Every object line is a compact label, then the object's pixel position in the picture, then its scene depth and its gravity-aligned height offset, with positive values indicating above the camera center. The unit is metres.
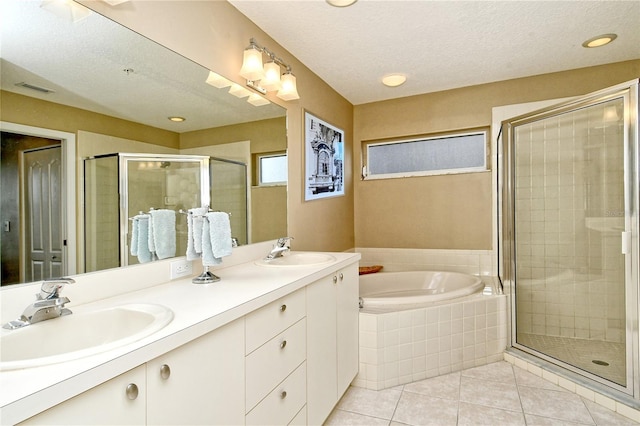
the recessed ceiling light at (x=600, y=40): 2.36 +1.19
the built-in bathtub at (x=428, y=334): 2.25 -0.87
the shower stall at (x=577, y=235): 1.99 -0.20
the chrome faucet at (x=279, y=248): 2.03 -0.23
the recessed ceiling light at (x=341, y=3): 1.90 +1.18
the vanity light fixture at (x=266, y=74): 1.94 +0.85
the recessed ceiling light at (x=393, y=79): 2.99 +1.18
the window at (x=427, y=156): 3.36 +0.57
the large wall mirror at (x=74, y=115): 1.00 +0.38
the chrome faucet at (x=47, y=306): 0.90 -0.25
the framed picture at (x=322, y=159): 2.73 +0.47
